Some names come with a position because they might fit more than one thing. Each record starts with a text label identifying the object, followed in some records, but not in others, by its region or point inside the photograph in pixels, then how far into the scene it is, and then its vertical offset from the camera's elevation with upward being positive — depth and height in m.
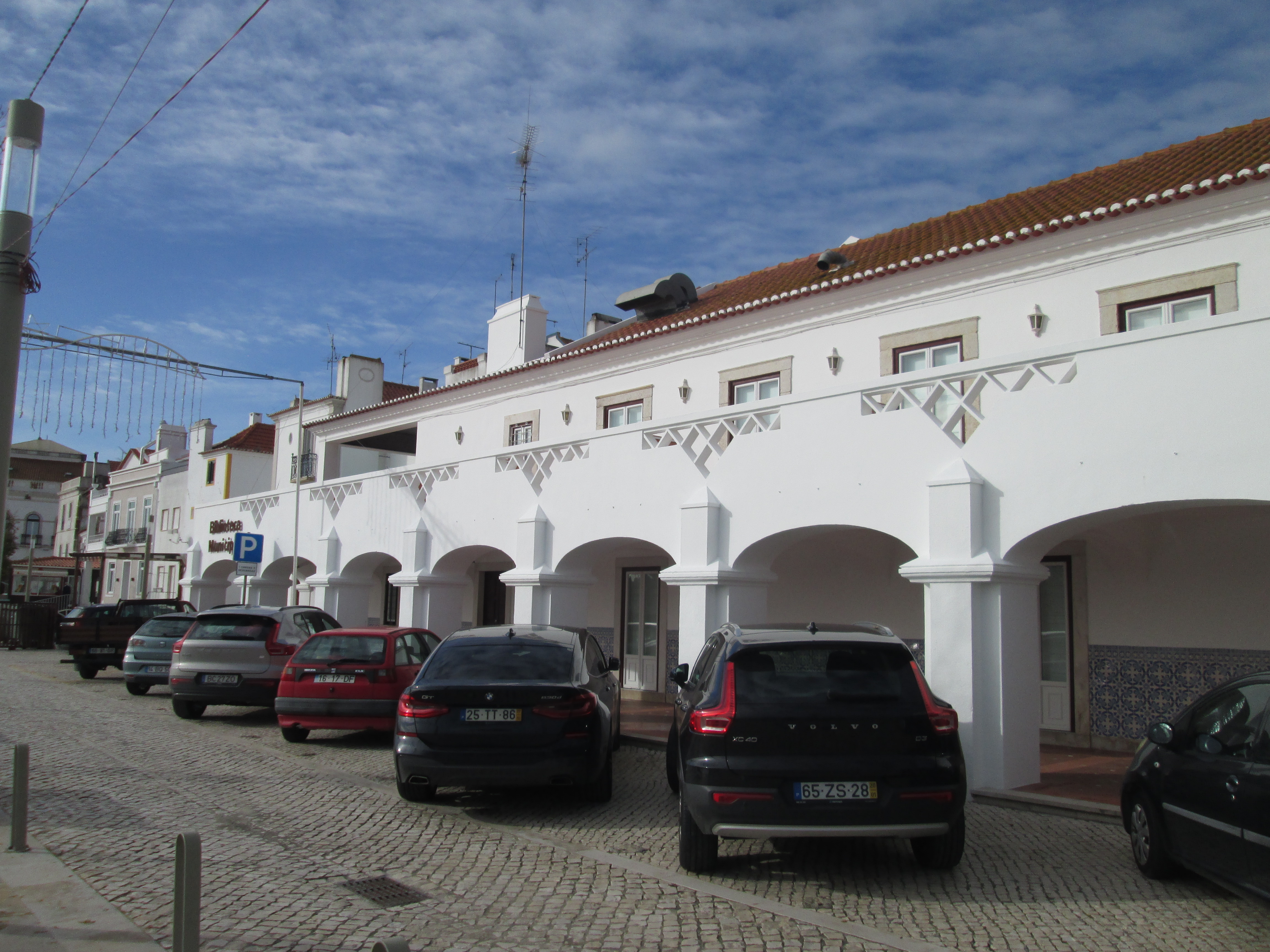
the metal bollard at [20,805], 6.32 -1.56
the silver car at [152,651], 16.45 -1.34
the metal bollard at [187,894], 3.96 -1.36
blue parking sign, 20.70 +0.58
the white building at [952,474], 8.48 +1.30
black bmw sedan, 7.66 -1.21
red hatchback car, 11.04 -1.28
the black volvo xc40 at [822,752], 5.70 -0.98
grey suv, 13.30 -1.17
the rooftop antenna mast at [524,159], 24.08 +10.65
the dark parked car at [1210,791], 4.83 -1.07
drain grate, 5.60 -1.88
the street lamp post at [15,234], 5.88 +2.07
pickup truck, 19.91 -1.31
